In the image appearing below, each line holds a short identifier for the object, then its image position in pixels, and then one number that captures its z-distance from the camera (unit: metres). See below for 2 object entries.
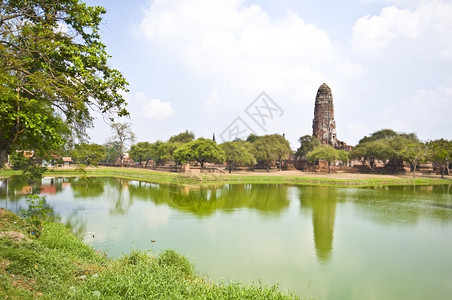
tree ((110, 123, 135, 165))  64.14
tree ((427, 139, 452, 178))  47.09
